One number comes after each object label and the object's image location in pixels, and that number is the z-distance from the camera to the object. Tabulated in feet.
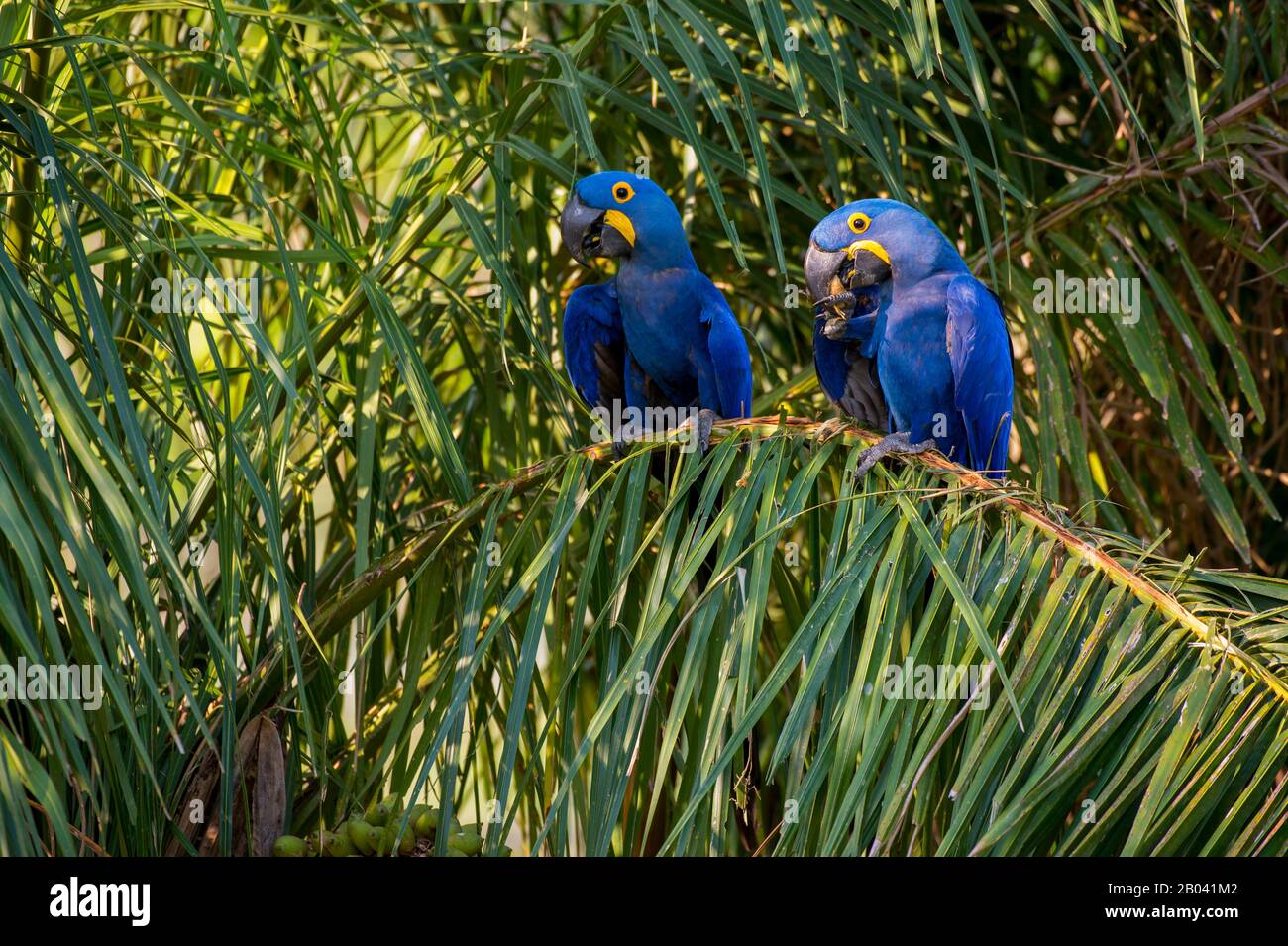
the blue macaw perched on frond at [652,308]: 21.18
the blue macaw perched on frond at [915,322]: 19.66
